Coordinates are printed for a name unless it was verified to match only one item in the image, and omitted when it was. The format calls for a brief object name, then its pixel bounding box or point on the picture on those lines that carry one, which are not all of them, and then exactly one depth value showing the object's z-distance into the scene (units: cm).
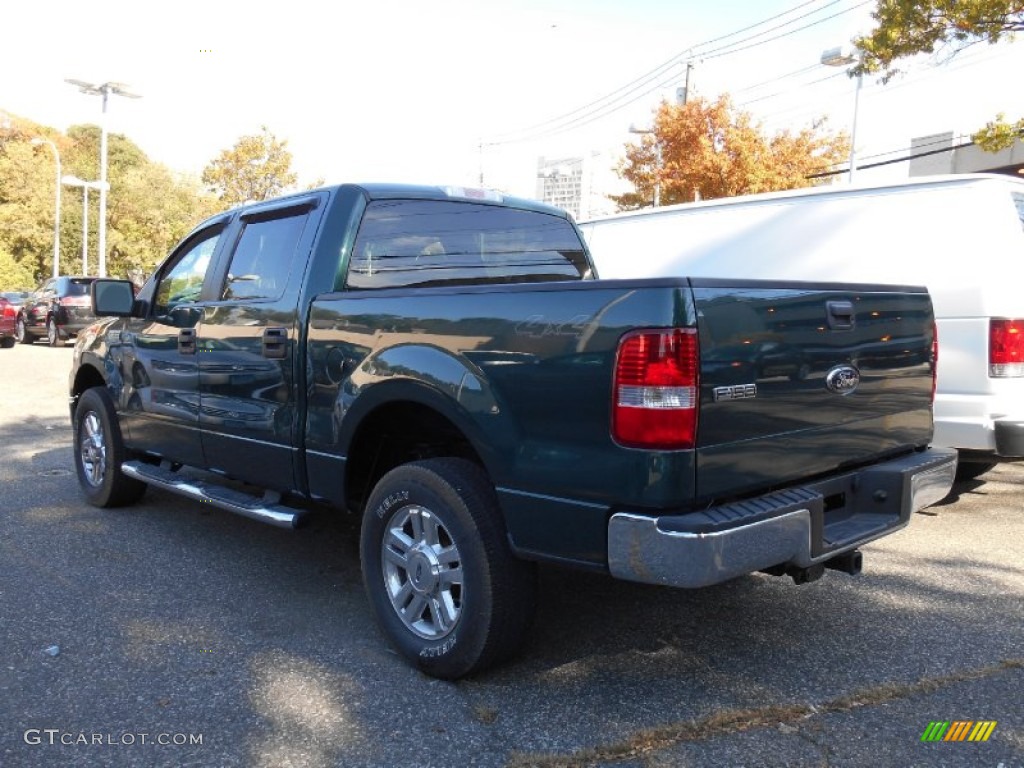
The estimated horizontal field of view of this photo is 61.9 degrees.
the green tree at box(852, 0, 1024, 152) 978
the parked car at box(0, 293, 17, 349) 1916
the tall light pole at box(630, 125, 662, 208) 2235
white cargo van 499
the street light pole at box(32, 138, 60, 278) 3603
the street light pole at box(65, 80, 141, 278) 2491
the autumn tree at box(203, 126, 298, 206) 3328
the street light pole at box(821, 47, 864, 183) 1438
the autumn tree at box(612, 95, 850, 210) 2156
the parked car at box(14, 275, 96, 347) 2023
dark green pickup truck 262
